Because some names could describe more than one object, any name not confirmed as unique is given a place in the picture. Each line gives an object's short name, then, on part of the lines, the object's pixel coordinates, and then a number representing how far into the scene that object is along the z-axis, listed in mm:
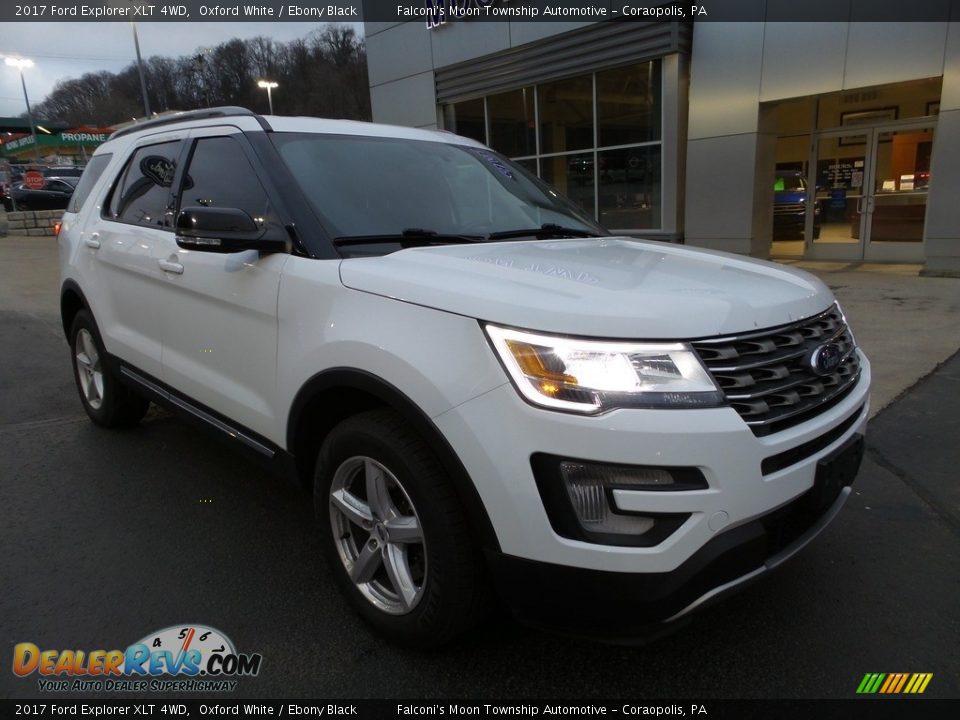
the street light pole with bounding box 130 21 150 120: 27634
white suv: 1792
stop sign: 26031
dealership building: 10102
